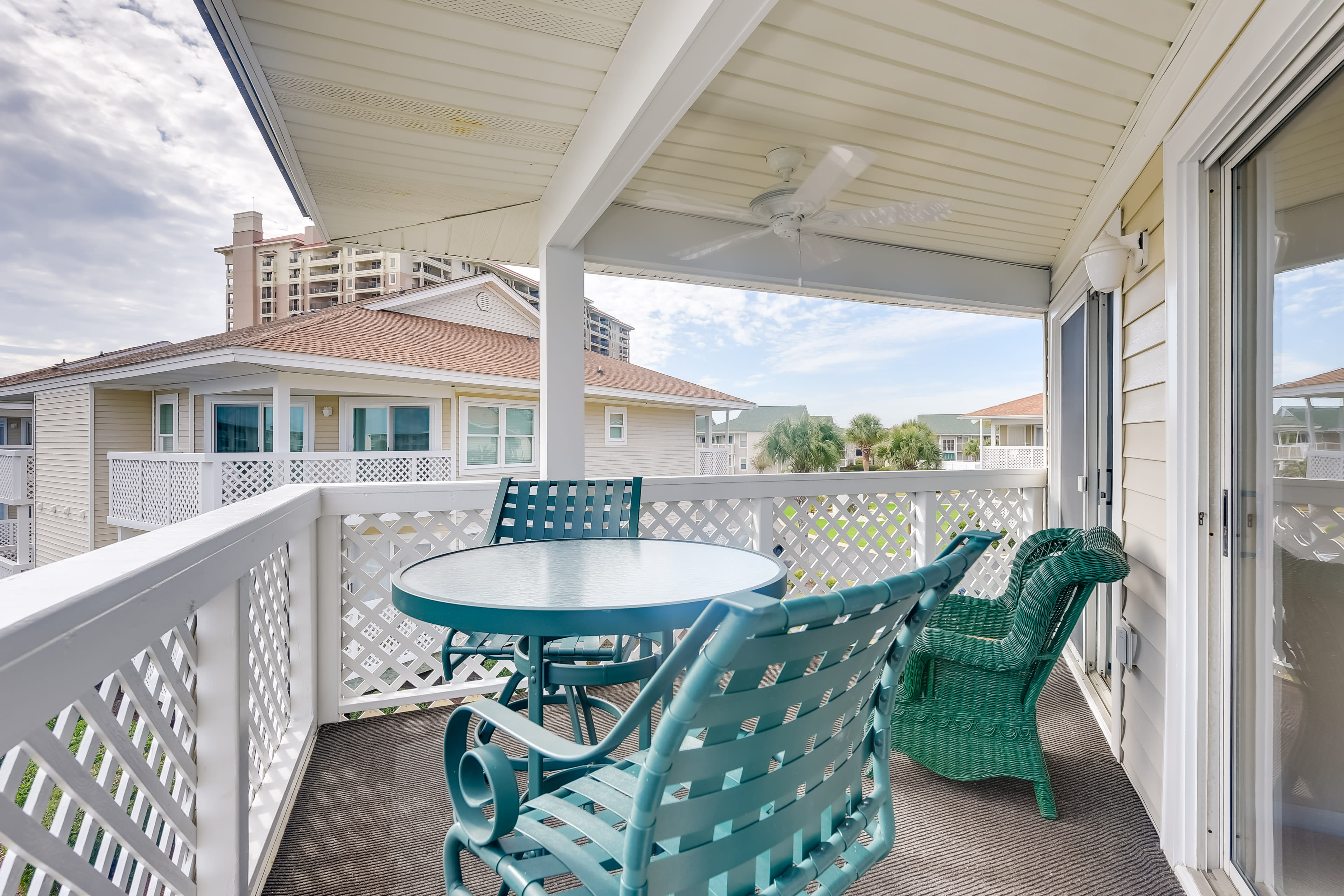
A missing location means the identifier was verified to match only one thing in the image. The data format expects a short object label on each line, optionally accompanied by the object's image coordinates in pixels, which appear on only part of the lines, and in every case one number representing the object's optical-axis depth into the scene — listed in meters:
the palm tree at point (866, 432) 19.66
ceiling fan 2.59
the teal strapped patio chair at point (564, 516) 2.42
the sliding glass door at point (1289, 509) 1.19
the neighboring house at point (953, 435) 18.98
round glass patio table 1.39
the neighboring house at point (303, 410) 7.67
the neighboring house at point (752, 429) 18.08
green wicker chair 1.99
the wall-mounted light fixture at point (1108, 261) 2.38
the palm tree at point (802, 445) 18.64
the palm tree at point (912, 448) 18.83
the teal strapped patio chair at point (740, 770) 0.79
